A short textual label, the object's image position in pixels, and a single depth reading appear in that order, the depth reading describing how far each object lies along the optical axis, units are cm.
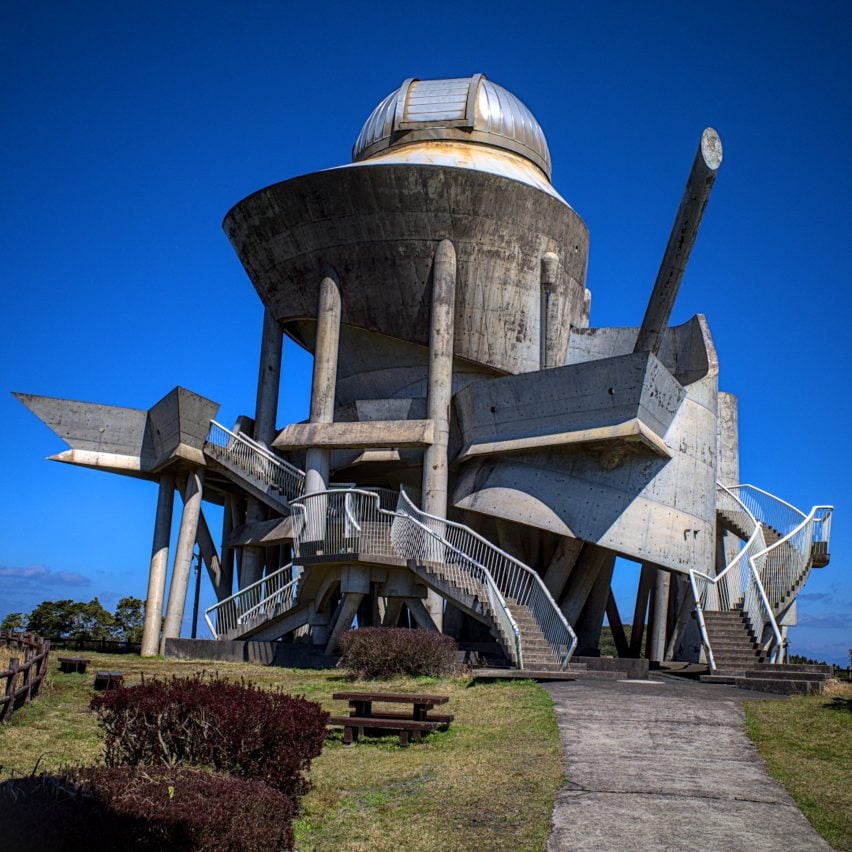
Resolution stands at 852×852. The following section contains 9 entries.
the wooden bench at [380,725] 1066
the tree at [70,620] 3669
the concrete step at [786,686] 1478
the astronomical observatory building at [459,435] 2144
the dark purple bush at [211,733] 759
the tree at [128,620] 3928
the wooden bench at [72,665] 1769
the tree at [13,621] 3694
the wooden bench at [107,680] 1492
